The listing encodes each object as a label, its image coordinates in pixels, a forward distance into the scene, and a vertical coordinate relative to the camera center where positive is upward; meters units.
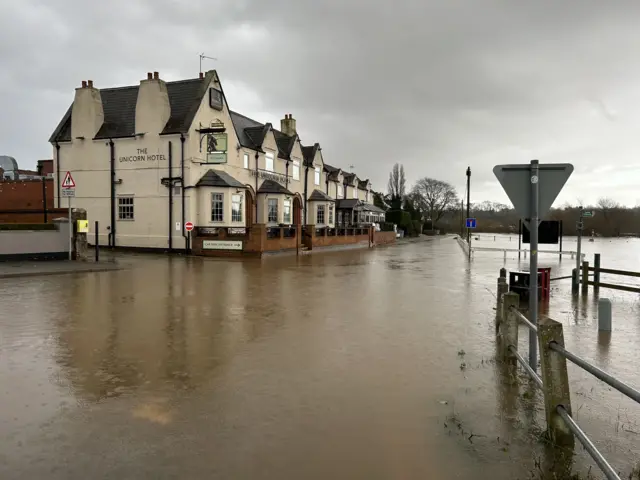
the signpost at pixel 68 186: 18.94 +1.54
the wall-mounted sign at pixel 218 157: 28.39 +4.12
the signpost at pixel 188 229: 26.70 -0.28
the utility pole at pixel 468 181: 40.28 +3.92
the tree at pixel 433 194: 113.38 +7.56
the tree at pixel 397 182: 98.00 +9.02
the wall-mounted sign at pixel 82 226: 20.41 -0.10
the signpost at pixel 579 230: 14.57 -0.16
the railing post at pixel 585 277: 14.33 -1.61
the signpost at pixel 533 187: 5.34 +0.44
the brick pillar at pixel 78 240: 20.52 -0.74
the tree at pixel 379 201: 85.57 +4.36
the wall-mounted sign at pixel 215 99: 29.36 +8.03
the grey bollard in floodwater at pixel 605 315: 8.88 -1.73
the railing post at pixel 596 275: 14.50 -1.58
